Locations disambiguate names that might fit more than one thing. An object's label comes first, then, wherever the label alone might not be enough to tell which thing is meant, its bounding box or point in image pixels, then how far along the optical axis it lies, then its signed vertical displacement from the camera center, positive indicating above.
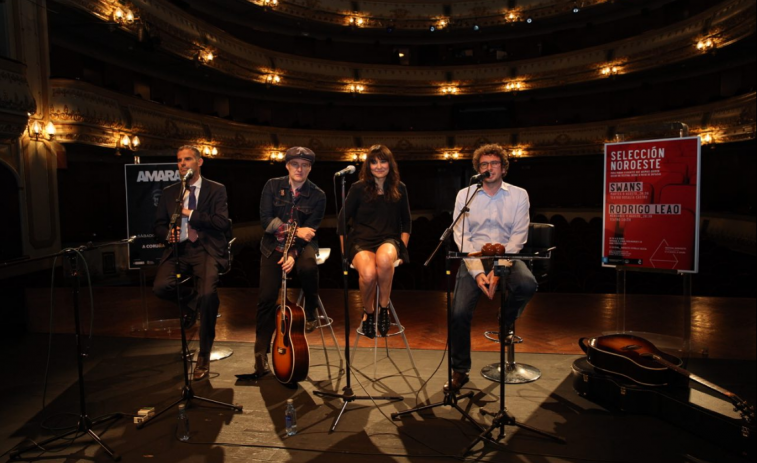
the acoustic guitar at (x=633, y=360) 2.80 -0.91
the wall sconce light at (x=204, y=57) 12.57 +3.91
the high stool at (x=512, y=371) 3.37 -1.17
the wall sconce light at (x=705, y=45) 12.46 +4.04
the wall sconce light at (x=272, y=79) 15.44 +4.03
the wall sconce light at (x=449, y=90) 18.27 +4.27
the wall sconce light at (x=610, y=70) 15.37 +4.19
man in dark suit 3.52 -0.24
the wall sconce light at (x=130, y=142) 10.33 +1.41
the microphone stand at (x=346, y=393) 2.81 -1.12
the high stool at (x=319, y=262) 3.65 -0.51
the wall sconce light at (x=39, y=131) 8.45 +1.37
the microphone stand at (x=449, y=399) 2.67 -1.13
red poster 3.60 +0.00
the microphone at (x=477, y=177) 2.66 +0.15
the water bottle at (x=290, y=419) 2.71 -1.16
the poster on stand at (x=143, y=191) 4.61 +0.17
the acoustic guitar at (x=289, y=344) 3.15 -0.88
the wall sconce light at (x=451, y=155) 18.52 +1.89
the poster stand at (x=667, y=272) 3.64 -0.56
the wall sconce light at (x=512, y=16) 17.38 +6.63
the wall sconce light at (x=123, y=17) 9.66 +3.79
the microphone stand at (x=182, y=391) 2.90 -1.13
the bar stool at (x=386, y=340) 3.30 -0.82
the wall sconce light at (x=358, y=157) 17.74 +1.78
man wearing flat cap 3.50 -0.22
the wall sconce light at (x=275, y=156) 15.90 +1.66
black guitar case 2.38 -1.10
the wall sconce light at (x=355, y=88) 17.42 +4.17
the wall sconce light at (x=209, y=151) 13.38 +1.55
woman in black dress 3.31 -0.13
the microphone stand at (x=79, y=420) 2.57 -1.16
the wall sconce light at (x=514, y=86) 17.47 +4.19
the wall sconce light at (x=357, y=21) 17.33 +6.52
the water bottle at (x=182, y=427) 2.68 -1.18
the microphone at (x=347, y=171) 2.76 +0.20
